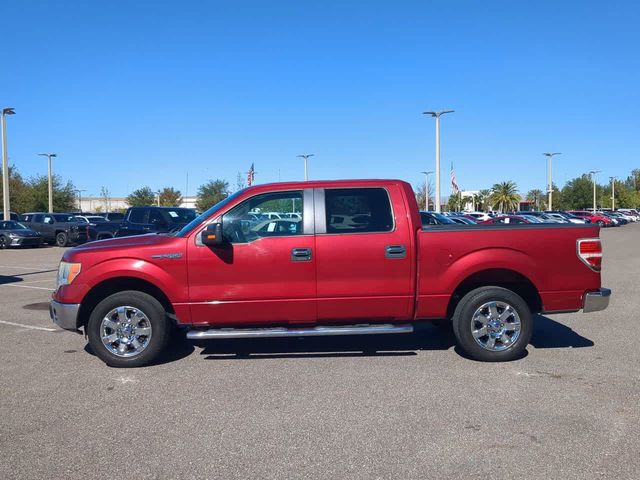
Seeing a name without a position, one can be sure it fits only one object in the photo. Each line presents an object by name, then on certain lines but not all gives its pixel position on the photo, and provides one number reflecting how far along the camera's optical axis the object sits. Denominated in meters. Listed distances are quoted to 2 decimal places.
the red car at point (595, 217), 54.60
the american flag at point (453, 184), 50.82
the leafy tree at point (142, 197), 85.38
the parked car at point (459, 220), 31.31
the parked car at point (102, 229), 23.67
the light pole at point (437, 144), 36.69
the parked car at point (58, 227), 28.05
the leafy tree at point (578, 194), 95.19
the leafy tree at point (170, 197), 94.88
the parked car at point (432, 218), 22.02
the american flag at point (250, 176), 42.72
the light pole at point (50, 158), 46.25
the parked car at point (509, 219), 31.47
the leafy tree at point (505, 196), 84.31
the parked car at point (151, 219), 19.14
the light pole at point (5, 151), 33.53
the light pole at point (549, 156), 63.60
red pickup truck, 6.05
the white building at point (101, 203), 118.50
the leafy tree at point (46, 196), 59.34
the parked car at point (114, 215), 34.75
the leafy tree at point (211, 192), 77.39
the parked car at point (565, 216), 44.03
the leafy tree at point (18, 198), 58.59
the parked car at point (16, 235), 26.96
